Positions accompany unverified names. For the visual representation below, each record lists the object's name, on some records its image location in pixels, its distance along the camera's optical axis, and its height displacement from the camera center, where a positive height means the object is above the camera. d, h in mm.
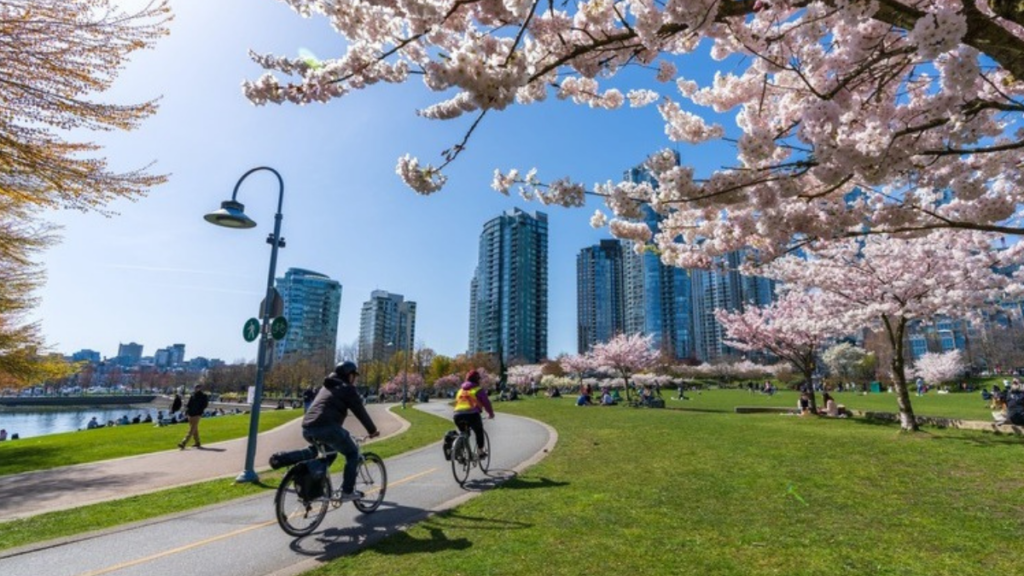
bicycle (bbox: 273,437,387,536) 5984 -1444
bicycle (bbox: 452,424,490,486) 8469 -1296
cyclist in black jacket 6484 -522
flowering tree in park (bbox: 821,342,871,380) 71625 +3289
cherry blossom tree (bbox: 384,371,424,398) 78938 -572
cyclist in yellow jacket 9023 -446
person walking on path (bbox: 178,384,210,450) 13961 -872
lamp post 9984 +2454
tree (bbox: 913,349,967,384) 58062 +1938
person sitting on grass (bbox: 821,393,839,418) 22250 -1123
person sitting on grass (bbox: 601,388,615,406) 34156 -1215
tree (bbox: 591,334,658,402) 43656 +2524
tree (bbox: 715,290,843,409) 20469 +2739
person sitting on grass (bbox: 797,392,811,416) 23188 -1036
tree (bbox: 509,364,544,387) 83812 +1054
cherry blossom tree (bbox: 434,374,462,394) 77500 -360
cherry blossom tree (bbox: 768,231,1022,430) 14773 +3394
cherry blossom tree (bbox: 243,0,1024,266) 3535 +2491
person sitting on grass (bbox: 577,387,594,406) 34438 -1185
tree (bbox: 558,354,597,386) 64688 +2411
